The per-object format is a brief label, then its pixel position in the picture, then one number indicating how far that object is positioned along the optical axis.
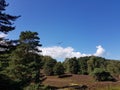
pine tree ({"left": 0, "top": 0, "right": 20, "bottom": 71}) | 8.23
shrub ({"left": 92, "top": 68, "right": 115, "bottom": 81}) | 30.16
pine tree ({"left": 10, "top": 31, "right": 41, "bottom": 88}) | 13.86
